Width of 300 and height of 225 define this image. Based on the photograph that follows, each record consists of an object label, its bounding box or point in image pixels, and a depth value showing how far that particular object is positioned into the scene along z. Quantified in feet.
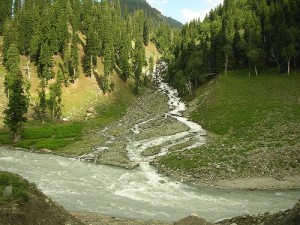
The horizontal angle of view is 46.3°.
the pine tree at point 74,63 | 346.95
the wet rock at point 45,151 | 218.22
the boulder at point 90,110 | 317.52
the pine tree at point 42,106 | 282.77
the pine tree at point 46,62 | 327.06
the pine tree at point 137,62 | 407.95
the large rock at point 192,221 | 86.12
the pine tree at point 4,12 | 394.73
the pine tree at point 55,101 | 291.79
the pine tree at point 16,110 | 235.20
